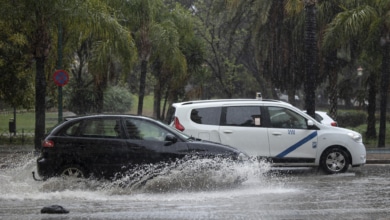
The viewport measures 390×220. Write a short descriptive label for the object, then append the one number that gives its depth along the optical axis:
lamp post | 37.42
